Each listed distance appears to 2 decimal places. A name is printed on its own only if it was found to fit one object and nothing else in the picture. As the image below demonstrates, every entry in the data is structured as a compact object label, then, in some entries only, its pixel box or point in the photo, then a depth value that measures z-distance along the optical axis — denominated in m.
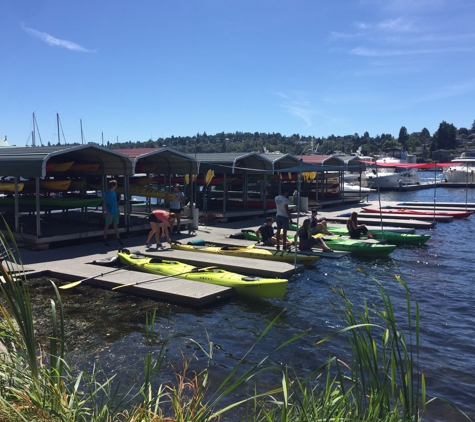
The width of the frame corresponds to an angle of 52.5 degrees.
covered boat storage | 15.12
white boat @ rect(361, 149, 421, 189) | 61.19
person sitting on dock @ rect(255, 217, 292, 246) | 16.66
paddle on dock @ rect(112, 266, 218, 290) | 10.96
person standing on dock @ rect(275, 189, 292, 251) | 15.27
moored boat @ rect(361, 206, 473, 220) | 27.06
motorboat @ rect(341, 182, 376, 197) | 36.91
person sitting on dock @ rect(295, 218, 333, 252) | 15.72
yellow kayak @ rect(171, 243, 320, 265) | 14.23
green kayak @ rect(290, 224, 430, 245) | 18.11
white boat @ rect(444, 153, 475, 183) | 65.69
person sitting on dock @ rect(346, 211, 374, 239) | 18.14
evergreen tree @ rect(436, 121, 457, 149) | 166.38
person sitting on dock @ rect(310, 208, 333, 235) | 17.68
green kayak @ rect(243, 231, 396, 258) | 15.82
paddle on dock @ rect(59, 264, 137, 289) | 10.50
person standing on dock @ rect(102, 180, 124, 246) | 15.38
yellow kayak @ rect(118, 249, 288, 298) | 10.65
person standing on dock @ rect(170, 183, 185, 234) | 17.69
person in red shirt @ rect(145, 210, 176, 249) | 15.20
